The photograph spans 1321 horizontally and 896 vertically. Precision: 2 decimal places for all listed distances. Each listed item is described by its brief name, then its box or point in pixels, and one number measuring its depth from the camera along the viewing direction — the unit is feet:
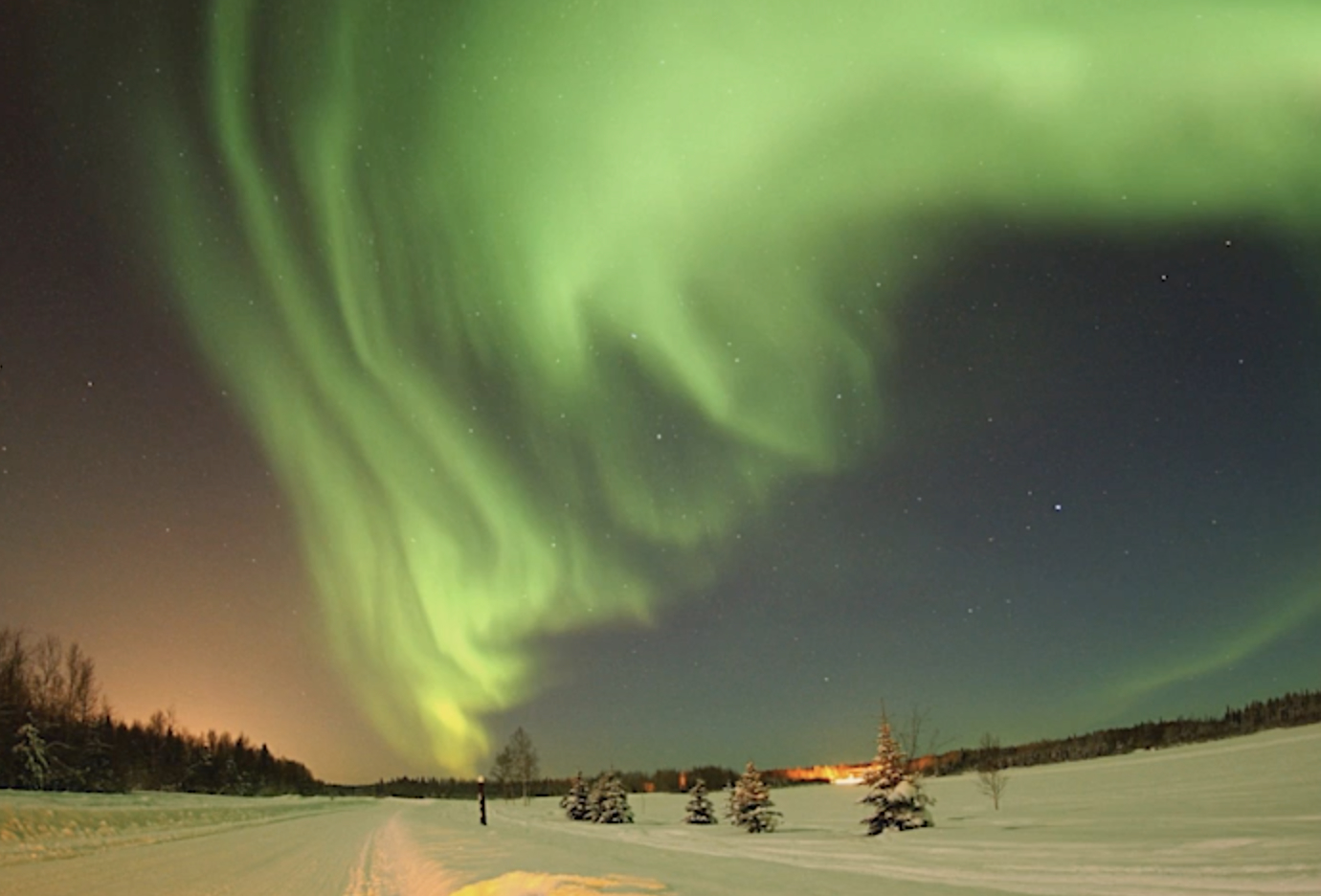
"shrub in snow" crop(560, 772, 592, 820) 175.22
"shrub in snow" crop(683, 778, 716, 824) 146.00
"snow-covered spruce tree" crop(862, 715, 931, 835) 91.50
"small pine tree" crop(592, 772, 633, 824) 157.28
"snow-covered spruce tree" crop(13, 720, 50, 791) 178.50
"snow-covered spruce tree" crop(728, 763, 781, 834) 113.29
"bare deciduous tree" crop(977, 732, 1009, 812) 129.39
